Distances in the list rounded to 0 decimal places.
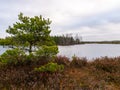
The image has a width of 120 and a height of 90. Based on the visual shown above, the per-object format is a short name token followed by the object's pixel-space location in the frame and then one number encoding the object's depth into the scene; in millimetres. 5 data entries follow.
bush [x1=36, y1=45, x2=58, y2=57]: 3612
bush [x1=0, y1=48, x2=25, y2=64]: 3601
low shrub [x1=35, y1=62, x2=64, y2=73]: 3563
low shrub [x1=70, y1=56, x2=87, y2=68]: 4448
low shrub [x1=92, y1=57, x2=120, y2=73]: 4358
